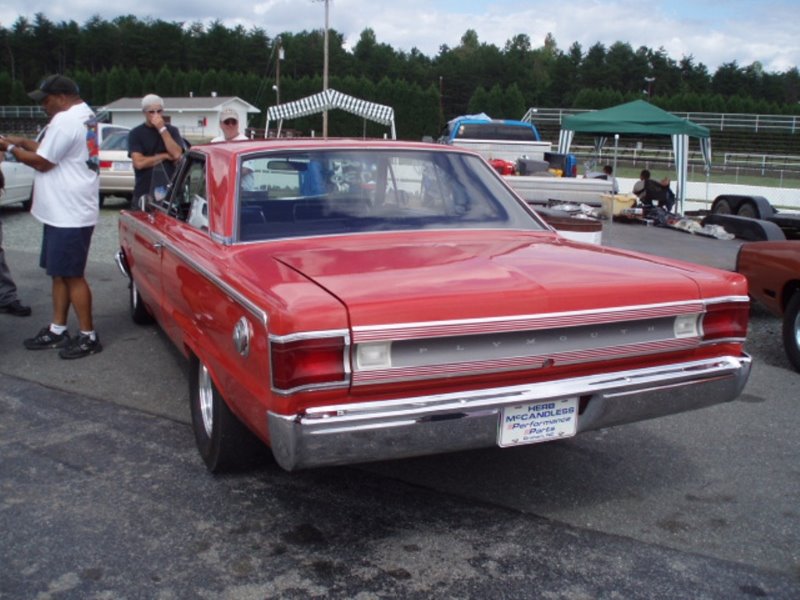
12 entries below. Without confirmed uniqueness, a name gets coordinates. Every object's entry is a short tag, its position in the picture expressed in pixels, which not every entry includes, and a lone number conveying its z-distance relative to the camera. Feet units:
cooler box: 54.37
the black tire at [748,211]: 44.67
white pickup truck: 48.11
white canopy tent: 79.51
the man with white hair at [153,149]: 22.70
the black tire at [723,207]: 49.39
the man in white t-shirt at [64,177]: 17.47
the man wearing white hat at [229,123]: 24.98
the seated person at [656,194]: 57.36
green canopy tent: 55.52
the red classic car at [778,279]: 19.13
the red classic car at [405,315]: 8.82
